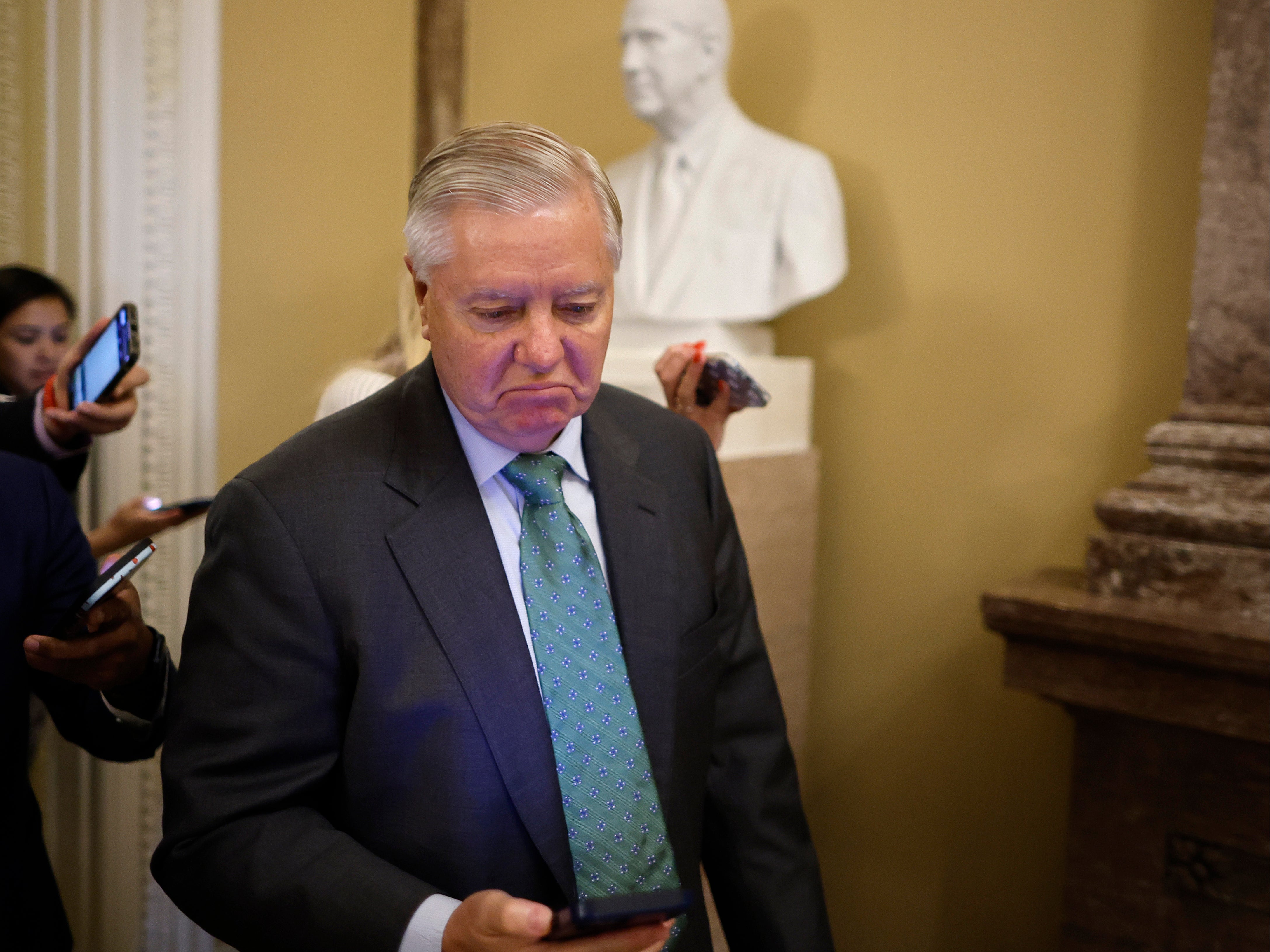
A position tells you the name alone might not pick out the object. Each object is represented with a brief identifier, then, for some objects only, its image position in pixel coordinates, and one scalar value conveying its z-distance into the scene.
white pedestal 2.33
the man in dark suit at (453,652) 0.97
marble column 1.90
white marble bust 2.59
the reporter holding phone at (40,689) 1.31
